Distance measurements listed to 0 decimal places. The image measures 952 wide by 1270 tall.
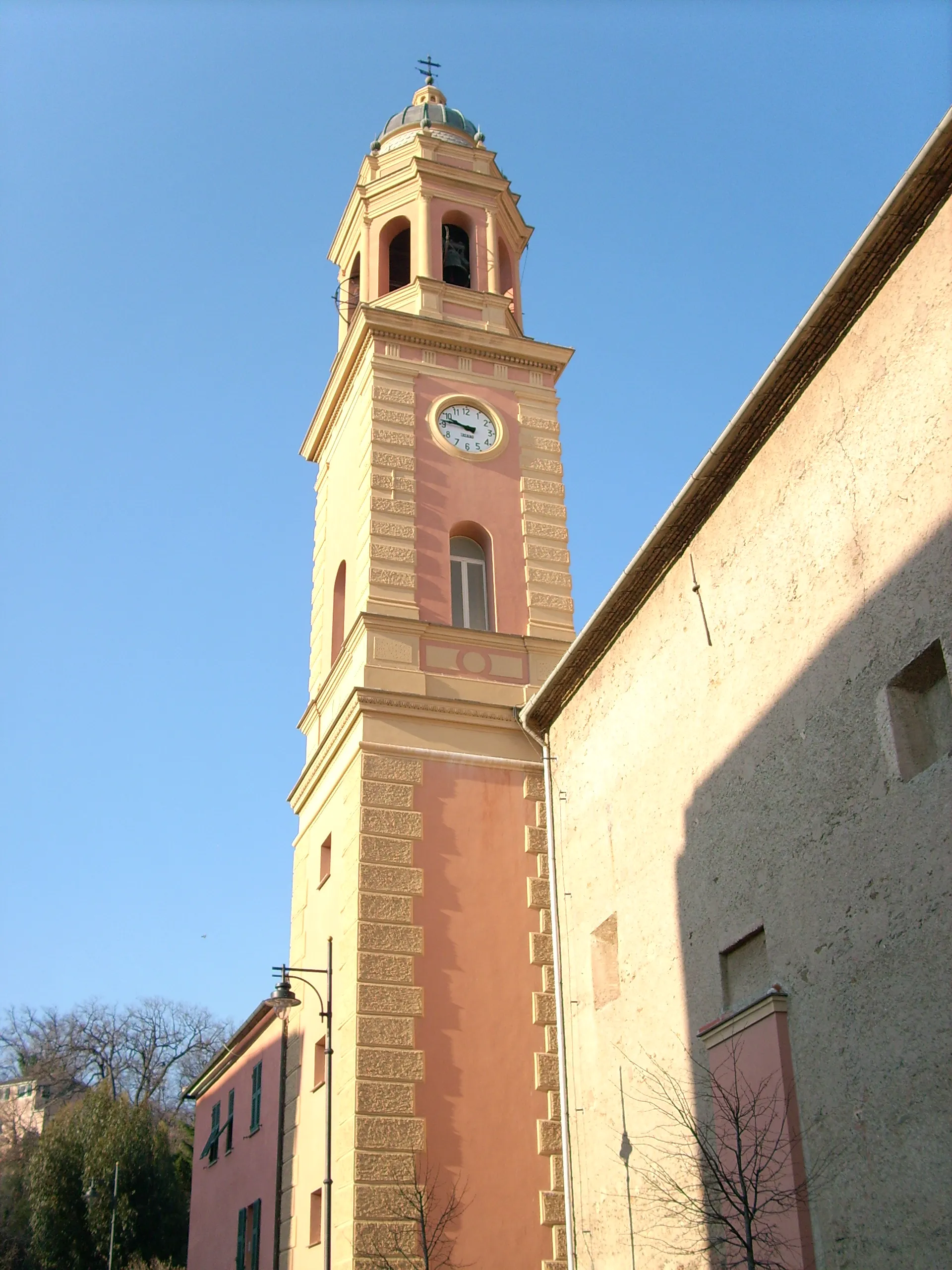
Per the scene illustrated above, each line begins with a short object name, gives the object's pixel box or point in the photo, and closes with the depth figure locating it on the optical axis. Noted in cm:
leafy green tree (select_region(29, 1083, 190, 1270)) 3656
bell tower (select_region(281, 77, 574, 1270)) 1565
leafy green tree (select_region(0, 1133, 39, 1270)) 4159
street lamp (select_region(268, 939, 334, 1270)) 1557
